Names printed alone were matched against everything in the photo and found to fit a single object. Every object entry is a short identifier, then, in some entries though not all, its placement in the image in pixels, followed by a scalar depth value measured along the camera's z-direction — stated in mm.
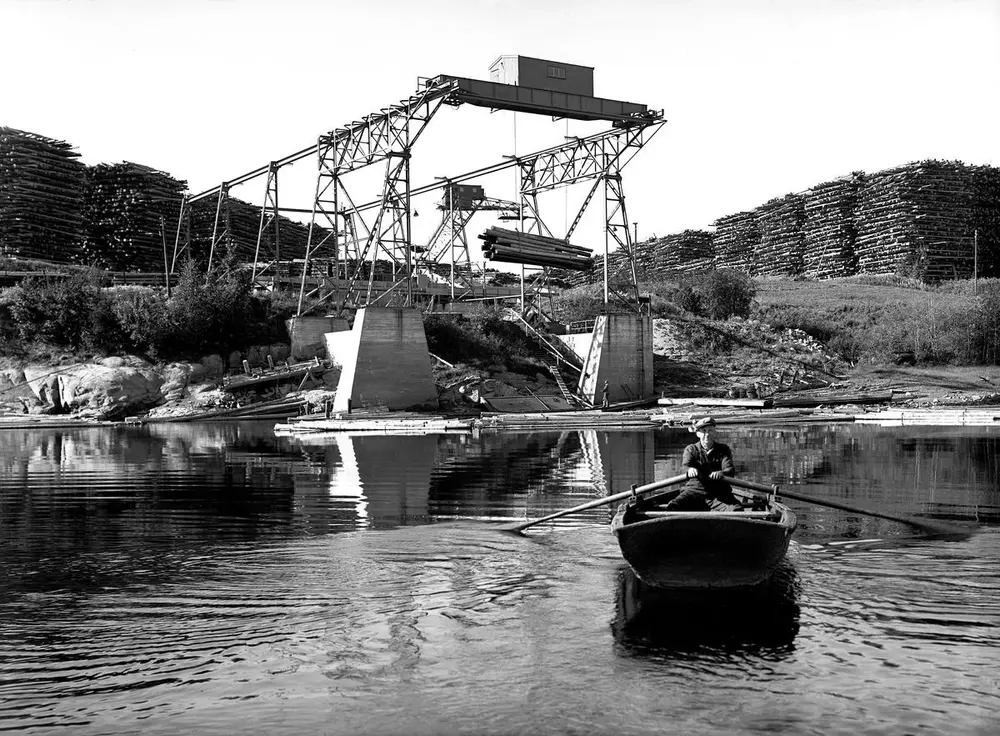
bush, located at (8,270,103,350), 44281
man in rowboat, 10945
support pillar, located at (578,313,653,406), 42844
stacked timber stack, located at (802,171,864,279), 75625
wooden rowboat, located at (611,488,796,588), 9242
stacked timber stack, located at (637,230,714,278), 91625
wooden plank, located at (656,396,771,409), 39531
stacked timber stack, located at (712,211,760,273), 86812
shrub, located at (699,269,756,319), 57481
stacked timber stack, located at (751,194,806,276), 80125
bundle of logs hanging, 42094
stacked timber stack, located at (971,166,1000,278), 70562
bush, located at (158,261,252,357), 44469
